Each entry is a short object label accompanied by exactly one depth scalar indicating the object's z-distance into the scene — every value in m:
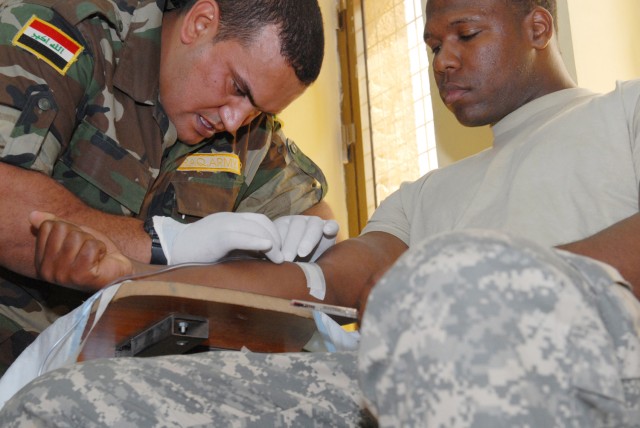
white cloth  1.10
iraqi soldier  1.62
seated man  0.53
